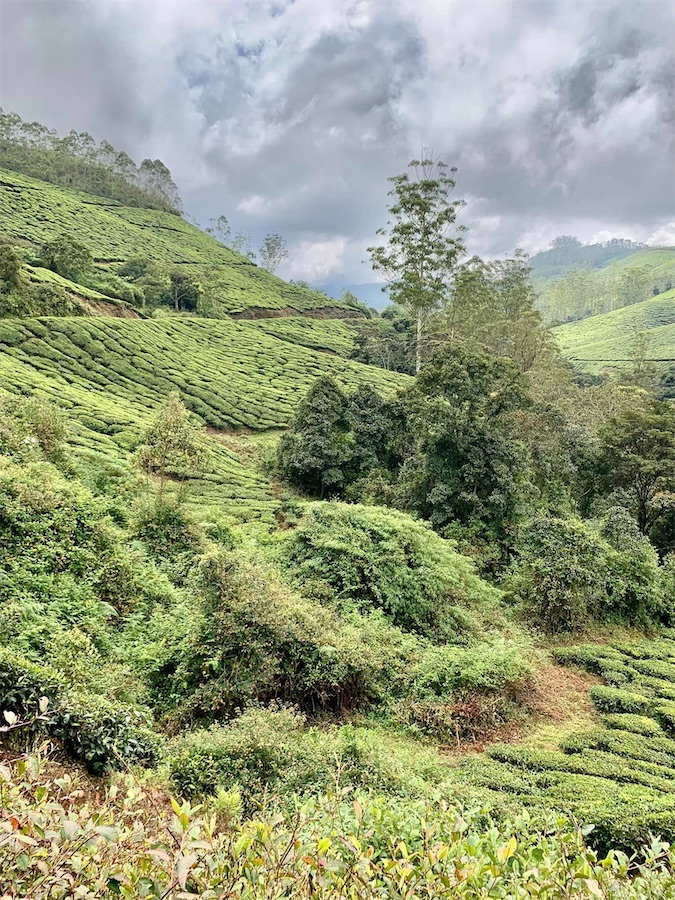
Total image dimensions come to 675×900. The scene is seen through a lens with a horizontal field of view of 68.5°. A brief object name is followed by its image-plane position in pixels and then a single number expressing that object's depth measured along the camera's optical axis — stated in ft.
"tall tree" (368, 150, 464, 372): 111.24
